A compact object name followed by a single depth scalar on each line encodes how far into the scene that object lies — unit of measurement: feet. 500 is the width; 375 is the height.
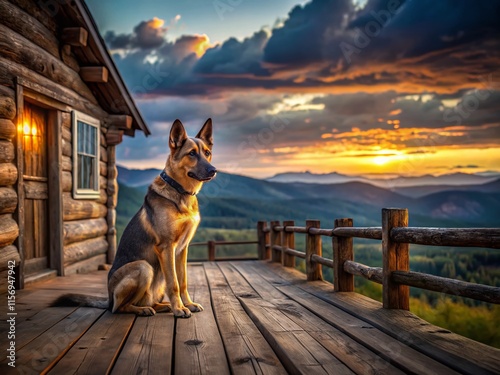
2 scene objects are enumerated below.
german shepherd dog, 14.52
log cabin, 20.52
